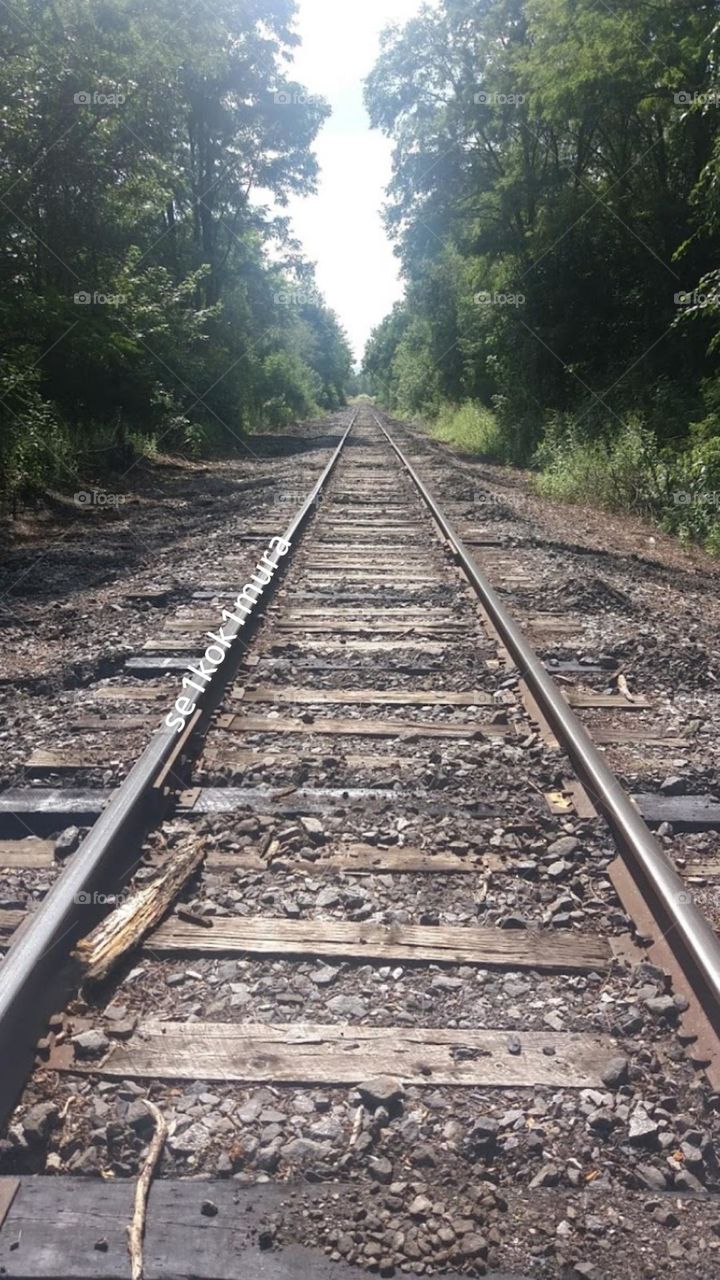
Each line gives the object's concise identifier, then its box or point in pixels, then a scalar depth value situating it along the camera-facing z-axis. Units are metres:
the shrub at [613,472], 11.83
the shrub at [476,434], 23.06
